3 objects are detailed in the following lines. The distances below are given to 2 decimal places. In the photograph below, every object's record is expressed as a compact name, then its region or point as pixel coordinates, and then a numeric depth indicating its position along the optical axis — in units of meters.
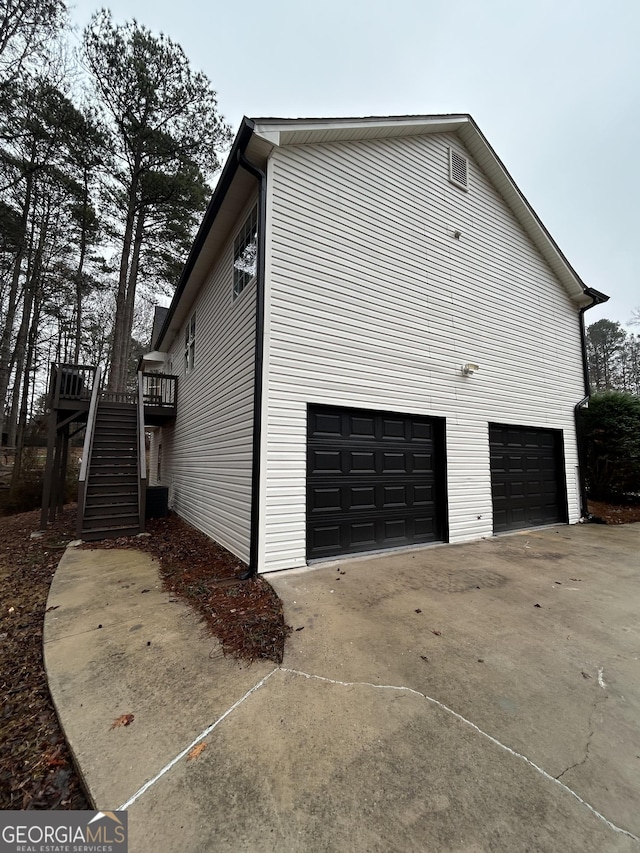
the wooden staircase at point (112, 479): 6.41
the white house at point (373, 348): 4.49
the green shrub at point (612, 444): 8.86
